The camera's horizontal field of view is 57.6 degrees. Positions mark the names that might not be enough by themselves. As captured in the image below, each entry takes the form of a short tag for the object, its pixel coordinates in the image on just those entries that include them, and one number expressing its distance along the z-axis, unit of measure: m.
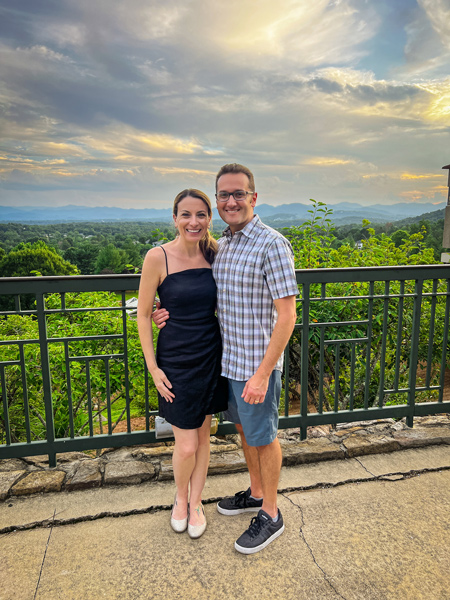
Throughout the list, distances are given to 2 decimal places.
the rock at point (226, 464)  2.38
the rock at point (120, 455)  2.47
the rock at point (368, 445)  2.58
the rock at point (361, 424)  2.95
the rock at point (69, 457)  2.50
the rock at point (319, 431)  2.79
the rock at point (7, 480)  2.14
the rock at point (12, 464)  2.40
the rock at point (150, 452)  2.50
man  1.62
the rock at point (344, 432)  2.75
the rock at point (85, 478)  2.23
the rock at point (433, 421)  2.95
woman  1.76
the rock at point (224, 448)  2.57
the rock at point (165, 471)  2.31
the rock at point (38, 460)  2.45
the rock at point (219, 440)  2.73
